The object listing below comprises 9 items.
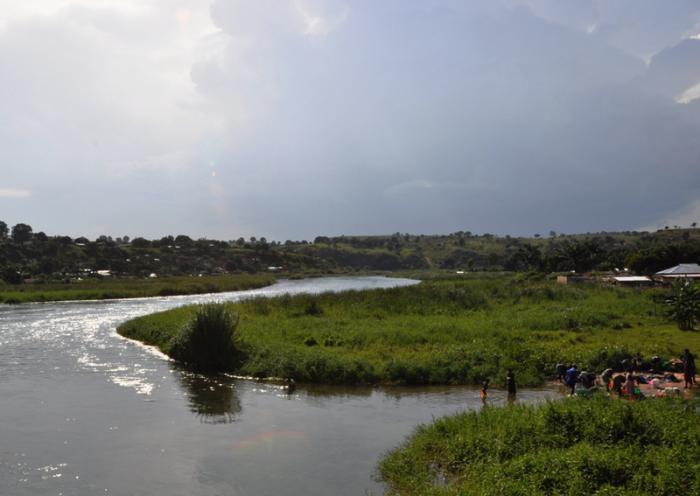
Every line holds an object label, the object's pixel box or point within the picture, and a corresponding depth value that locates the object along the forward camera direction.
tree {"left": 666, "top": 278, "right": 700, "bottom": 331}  41.47
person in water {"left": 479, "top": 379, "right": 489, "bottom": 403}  25.41
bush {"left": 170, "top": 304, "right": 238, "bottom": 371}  34.69
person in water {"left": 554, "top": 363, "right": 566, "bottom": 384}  28.63
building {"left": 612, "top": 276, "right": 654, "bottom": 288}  77.75
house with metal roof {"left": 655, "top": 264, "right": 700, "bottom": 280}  70.62
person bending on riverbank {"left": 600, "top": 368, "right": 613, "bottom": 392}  26.05
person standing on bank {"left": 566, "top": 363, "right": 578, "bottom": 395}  26.07
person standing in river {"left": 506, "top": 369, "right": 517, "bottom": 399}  26.80
